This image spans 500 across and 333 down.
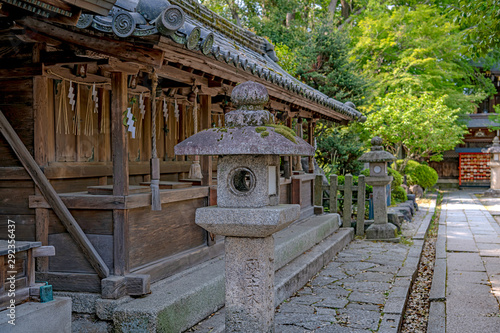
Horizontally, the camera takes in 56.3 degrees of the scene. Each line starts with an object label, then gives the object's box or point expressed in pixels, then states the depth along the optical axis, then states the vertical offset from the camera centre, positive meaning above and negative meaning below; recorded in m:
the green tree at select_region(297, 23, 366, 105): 18.97 +3.99
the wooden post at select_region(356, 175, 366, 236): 12.74 -0.93
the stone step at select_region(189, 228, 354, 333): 5.44 -1.81
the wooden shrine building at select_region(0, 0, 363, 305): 4.26 +0.37
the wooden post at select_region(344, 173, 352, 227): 12.88 -1.05
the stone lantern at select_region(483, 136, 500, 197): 28.92 -0.09
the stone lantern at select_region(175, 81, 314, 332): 4.33 -0.40
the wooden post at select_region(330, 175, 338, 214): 13.05 -0.85
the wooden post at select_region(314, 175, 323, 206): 13.38 -0.75
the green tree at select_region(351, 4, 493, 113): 24.61 +6.28
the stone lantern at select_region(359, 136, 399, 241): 12.28 -0.78
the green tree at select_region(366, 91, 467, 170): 23.20 +2.22
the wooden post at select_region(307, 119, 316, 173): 13.85 +1.05
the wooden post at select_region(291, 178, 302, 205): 11.44 -0.64
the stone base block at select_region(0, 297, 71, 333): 3.58 -1.24
